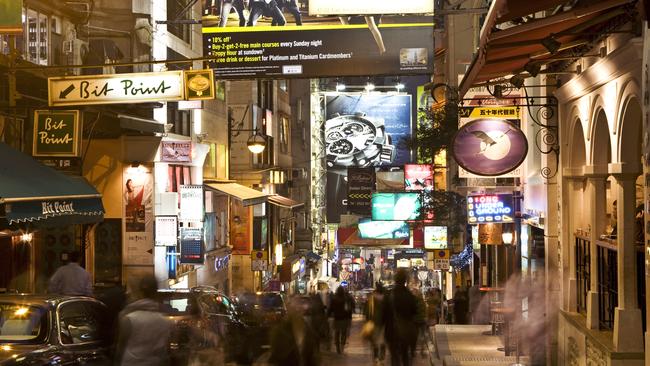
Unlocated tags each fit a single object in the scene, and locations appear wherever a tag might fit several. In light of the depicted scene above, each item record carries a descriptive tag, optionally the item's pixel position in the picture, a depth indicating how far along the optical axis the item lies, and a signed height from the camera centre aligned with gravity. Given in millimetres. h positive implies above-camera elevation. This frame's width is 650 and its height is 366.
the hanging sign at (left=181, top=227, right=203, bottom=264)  25391 -1147
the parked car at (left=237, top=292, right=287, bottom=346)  17438 -2662
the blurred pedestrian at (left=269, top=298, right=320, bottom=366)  11242 -1782
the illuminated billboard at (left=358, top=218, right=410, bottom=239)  46438 -1456
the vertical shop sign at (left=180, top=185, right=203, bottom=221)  26016 +88
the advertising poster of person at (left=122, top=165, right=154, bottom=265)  24266 -442
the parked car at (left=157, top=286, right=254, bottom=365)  15359 -2248
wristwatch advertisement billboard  59125 +4757
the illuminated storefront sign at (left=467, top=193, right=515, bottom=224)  24859 -230
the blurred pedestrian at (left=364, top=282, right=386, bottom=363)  16016 -2283
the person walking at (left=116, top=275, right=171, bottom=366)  9523 -1388
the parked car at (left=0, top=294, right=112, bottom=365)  10031 -1483
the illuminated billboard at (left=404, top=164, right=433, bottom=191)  39719 +1186
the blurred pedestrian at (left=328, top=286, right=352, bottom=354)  21375 -2678
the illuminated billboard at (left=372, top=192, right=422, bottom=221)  38062 -197
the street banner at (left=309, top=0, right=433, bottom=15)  16656 +3646
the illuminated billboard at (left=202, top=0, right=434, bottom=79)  19891 +3610
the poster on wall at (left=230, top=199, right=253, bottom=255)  37344 -1024
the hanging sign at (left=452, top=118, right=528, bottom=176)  15570 +912
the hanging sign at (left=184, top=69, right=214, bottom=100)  16656 +2213
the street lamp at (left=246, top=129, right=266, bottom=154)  29109 +1986
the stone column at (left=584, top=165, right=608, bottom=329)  13211 -250
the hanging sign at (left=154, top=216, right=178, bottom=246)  23812 -650
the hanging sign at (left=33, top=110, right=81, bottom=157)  16469 +1324
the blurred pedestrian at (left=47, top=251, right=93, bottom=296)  16016 -1296
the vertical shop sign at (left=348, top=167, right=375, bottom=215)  45781 +746
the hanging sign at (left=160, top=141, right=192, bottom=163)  24625 +1478
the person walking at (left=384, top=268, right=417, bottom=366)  14797 -1945
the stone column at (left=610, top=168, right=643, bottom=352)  11117 -976
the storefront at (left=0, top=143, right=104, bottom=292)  14172 -127
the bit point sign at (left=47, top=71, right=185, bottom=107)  16594 +2188
